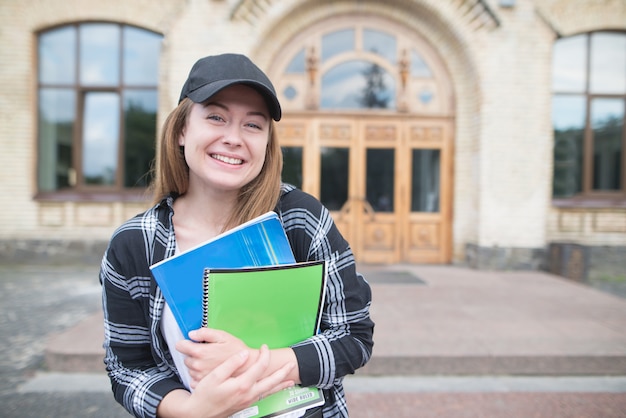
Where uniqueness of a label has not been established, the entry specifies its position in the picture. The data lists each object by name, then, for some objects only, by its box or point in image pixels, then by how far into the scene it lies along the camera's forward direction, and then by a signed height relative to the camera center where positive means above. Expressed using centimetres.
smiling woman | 116 -15
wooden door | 836 +44
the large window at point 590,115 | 854 +182
